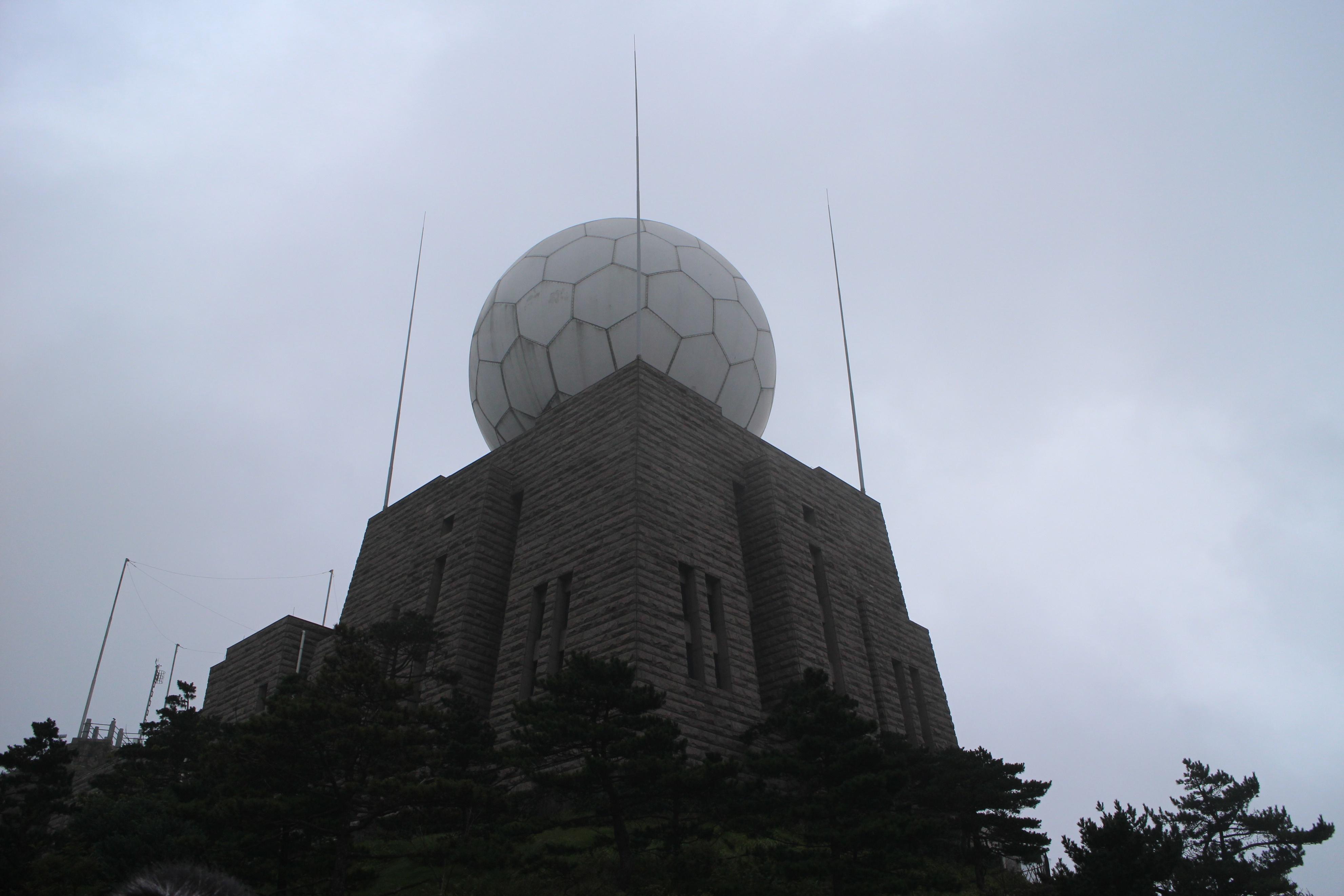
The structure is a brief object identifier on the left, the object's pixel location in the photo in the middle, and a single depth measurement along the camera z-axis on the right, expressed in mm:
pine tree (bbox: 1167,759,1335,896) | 12633
